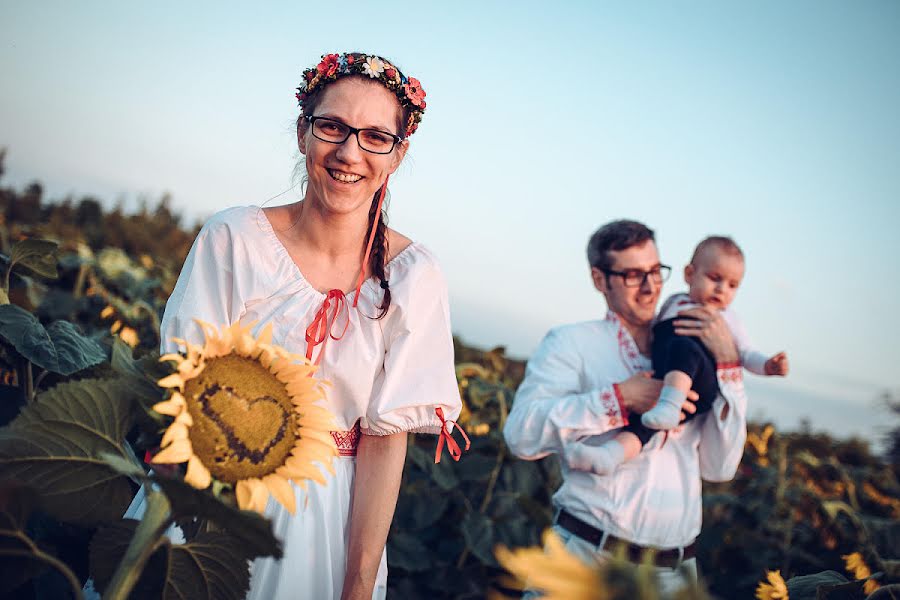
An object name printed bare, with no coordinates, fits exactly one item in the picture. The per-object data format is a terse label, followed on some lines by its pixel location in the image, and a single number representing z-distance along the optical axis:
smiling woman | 1.80
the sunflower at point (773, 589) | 1.63
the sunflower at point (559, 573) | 0.50
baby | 2.65
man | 2.58
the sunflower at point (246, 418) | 0.85
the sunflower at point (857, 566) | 2.29
